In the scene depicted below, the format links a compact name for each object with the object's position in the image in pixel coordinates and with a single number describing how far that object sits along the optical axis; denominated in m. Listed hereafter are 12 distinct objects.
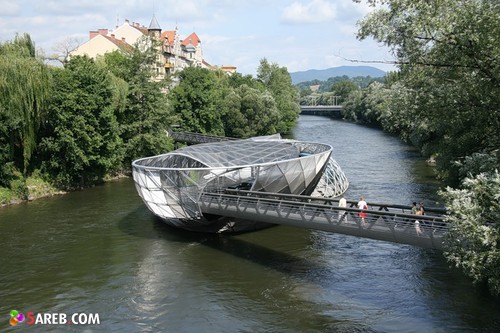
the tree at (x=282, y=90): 95.12
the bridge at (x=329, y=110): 158.25
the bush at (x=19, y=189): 37.59
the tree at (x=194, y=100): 65.88
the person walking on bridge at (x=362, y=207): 20.20
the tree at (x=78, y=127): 40.06
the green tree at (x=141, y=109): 50.09
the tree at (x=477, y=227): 13.41
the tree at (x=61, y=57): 50.61
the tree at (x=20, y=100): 36.19
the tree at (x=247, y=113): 74.44
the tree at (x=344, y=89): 187.75
